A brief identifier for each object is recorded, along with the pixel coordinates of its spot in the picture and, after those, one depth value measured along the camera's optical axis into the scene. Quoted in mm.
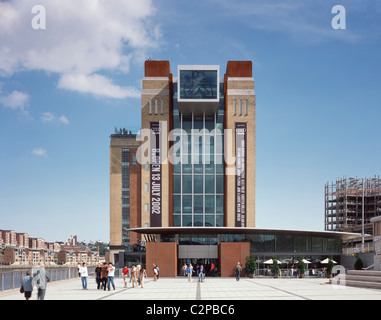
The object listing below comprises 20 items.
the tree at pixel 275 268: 51156
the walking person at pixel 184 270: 50206
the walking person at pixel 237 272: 43856
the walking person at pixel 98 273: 31450
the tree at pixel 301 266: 50388
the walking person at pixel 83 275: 31688
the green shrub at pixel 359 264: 41438
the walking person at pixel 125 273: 33688
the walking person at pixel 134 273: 33922
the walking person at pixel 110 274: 30500
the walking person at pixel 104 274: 30516
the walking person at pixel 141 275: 33469
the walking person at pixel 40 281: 18766
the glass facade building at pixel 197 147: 66000
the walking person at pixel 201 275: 42406
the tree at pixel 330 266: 47400
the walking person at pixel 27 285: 18641
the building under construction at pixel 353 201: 96500
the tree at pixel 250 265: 51062
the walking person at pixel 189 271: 43794
